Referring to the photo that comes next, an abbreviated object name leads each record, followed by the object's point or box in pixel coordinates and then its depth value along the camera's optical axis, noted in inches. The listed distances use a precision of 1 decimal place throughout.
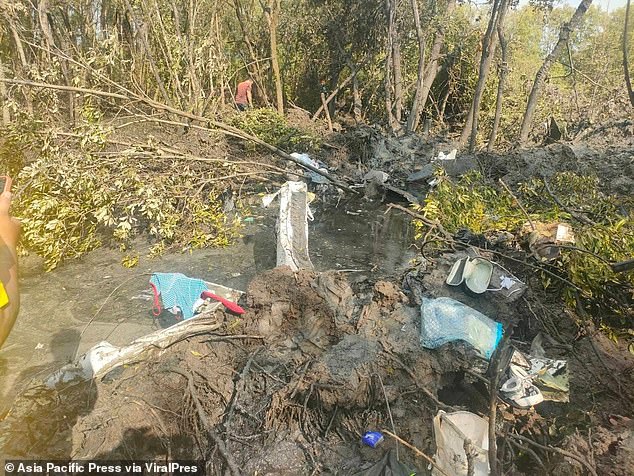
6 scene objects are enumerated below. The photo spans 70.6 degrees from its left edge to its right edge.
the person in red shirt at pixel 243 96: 398.0
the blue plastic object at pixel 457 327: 114.4
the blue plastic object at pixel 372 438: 96.7
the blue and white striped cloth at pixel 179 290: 141.8
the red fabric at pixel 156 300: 143.5
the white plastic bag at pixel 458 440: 79.0
